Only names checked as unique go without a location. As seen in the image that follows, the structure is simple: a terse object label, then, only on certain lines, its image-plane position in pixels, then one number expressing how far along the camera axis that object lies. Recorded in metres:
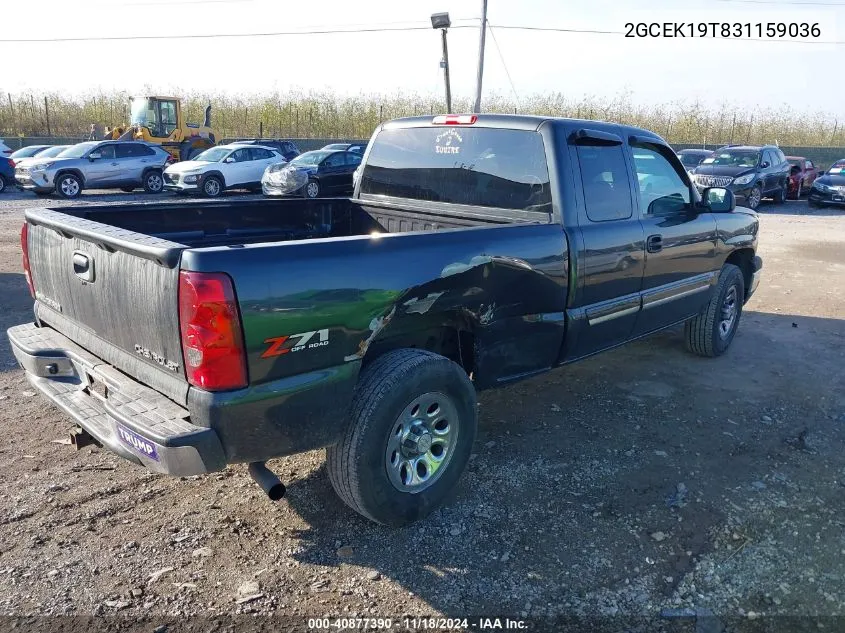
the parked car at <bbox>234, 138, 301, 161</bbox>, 24.91
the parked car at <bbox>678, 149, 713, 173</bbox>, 21.86
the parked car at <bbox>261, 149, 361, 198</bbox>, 18.89
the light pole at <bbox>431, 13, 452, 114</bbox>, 22.56
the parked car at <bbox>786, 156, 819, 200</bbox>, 22.30
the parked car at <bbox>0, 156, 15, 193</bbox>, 20.47
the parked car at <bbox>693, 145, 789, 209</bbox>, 17.98
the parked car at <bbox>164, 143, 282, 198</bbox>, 19.34
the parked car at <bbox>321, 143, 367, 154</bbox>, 21.03
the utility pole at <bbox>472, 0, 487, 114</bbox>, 22.97
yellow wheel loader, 26.22
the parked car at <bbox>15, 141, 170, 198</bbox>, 18.45
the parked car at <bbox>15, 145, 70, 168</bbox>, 18.92
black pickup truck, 2.56
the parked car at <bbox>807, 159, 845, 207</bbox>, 19.38
